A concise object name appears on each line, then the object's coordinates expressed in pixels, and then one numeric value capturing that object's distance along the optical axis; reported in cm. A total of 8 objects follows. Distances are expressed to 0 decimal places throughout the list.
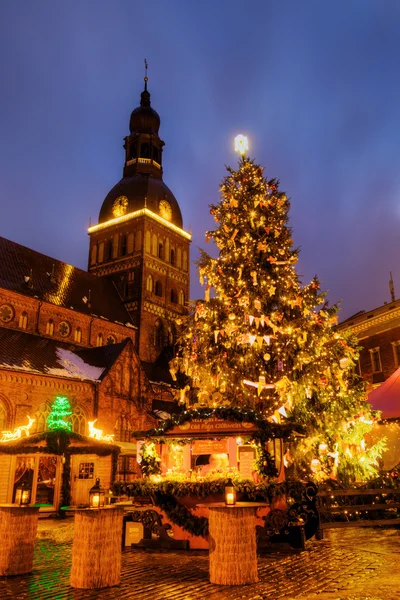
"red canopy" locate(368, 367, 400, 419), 1994
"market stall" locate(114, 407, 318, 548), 1120
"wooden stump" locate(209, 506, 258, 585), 780
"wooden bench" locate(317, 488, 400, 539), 1333
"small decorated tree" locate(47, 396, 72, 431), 2377
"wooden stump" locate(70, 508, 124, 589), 771
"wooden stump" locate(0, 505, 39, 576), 853
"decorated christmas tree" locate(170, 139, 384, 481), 1700
